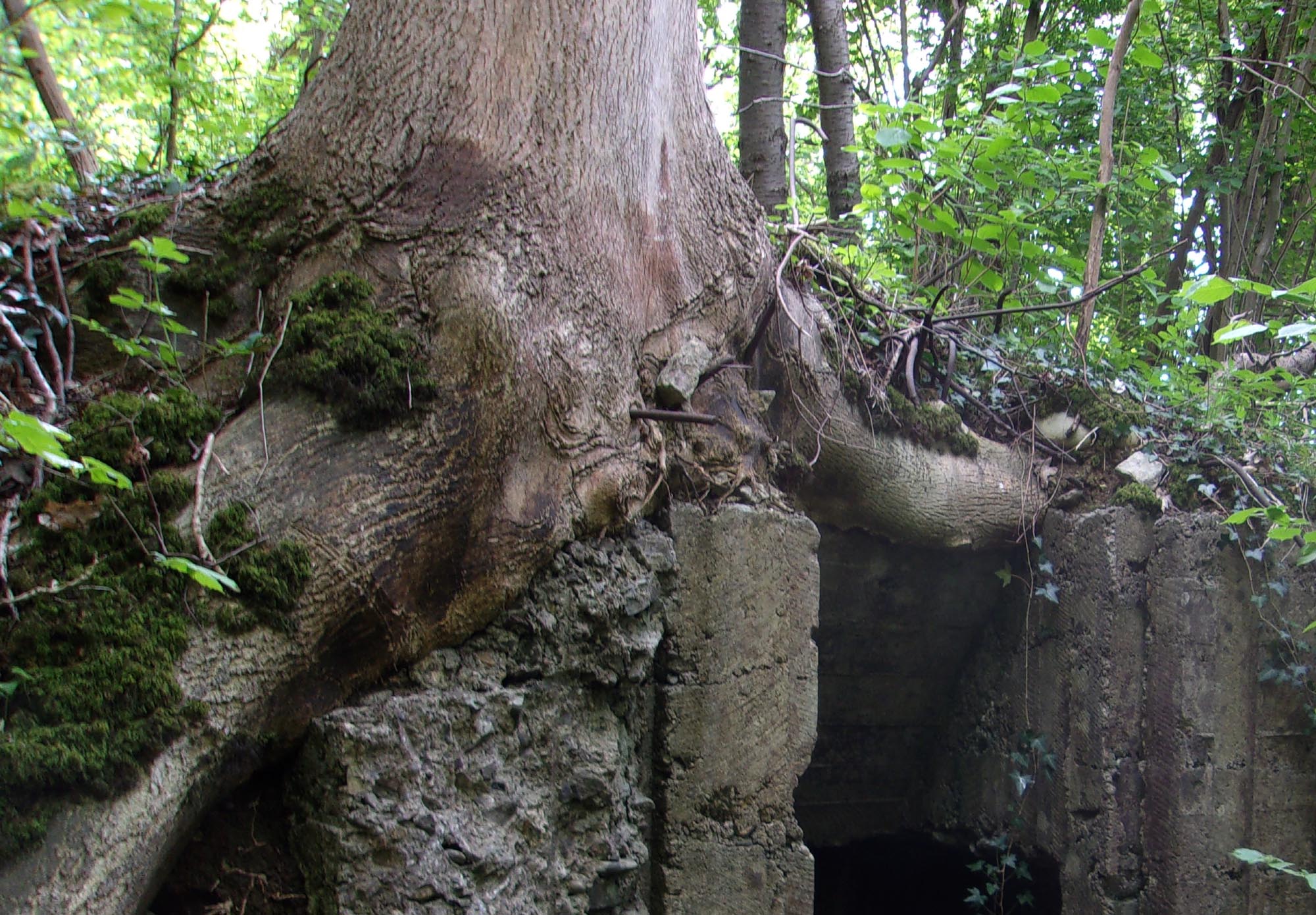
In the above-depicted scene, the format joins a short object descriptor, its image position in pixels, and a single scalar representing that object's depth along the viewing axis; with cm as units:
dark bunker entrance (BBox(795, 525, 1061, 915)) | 468
